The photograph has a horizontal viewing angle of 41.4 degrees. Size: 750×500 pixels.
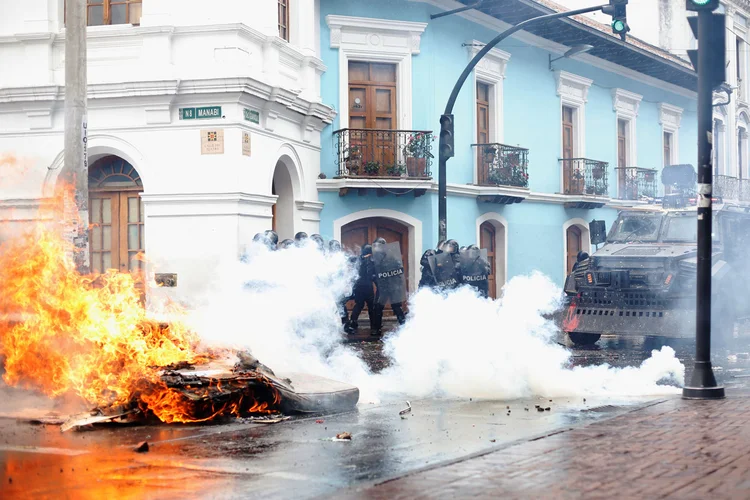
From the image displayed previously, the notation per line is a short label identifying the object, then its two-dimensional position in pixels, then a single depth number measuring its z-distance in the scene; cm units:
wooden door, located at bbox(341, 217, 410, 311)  2217
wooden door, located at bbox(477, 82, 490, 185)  2444
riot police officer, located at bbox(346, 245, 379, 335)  1817
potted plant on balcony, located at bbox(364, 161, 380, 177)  2148
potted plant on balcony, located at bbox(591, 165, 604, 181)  2869
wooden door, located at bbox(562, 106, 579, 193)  2834
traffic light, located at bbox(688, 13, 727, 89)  1048
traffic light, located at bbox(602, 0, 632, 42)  1670
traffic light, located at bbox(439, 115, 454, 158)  1792
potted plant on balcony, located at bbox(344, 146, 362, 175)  2141
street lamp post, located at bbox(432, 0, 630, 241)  1680
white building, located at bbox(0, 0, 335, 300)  1734
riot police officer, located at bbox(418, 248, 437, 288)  1806
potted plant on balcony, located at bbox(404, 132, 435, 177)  2181
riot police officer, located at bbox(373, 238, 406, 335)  1808
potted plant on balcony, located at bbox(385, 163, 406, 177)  2164
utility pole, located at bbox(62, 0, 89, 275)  1252
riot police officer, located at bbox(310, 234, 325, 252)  1612
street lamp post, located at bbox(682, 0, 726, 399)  1045
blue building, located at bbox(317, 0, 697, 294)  2169
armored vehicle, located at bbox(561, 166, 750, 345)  1560
